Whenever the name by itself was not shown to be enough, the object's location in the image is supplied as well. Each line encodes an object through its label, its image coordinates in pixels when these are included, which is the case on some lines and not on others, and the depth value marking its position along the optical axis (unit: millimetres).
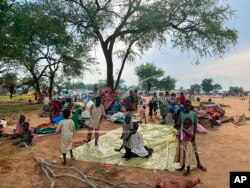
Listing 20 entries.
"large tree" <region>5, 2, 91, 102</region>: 11710
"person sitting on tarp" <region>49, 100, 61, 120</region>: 8316
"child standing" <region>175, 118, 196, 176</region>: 4532
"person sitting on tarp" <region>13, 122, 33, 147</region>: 5884
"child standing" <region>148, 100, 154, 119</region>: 9133
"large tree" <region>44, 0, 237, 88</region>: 9849
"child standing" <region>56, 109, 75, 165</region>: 4827
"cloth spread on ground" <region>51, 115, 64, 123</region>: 7860
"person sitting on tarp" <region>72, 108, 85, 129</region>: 7244
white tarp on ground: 4971
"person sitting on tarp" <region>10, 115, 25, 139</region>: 6385
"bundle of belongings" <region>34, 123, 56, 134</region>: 7043
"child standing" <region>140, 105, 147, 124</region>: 8300
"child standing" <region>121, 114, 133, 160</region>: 5162
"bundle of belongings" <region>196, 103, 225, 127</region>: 8386
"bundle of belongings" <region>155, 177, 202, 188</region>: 3706
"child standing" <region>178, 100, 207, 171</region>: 4718
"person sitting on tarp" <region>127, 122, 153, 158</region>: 5205
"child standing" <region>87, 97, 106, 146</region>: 5801
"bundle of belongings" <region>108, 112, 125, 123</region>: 8140
